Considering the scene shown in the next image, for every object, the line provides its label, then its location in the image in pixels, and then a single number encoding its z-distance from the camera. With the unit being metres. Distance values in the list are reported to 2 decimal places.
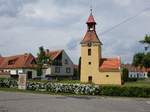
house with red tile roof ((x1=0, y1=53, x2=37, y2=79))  42.34
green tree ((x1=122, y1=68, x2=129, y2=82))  42.08
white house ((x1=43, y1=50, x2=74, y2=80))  43.28
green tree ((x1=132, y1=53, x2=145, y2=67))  43.41
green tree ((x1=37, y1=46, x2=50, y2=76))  37.89
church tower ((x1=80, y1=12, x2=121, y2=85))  32.00
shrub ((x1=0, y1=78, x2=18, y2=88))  23.20
